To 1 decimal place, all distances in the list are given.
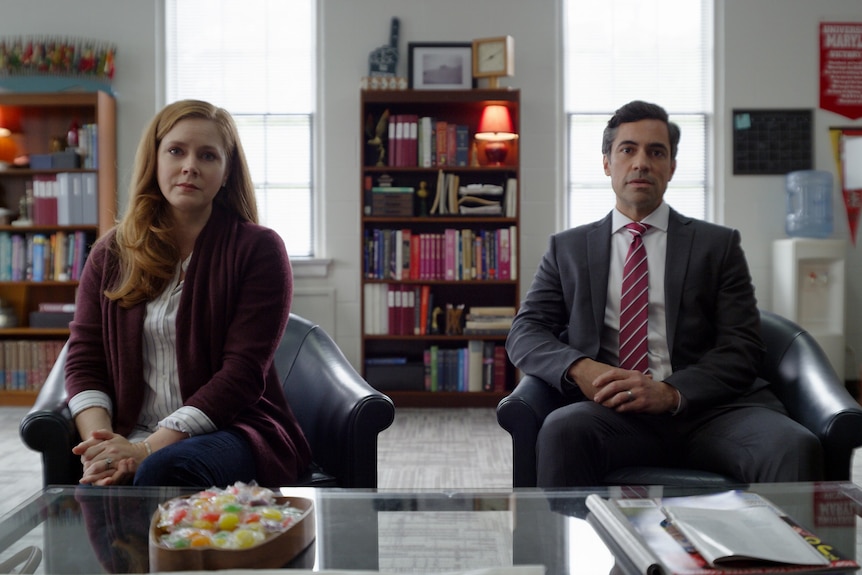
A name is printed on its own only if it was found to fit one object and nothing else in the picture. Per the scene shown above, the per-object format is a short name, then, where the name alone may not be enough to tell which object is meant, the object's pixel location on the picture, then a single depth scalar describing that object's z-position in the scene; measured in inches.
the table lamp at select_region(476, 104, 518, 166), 193.5
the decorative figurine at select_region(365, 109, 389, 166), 195.2
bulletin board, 202.2
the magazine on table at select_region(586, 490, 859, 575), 45.2
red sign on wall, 203.3
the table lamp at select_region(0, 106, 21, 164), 197.5
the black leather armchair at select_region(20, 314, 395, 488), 71.4
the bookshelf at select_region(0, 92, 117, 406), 193.6
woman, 71.9
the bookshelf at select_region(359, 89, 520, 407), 195.0
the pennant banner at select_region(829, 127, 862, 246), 201.2
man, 75.7
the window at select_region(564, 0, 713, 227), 206.5
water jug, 197.9
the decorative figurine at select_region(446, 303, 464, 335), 197.2
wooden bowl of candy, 44.9
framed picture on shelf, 198.7
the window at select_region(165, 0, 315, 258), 208.1
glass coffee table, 49.3
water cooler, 190.5
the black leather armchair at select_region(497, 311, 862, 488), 72.5
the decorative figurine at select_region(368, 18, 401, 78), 196.5
